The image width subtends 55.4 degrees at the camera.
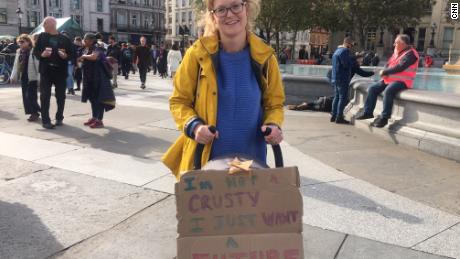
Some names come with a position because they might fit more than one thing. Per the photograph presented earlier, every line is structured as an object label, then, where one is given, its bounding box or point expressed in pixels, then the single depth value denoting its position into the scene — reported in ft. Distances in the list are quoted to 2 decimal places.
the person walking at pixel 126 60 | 68.95
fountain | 20.83
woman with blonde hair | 7.75
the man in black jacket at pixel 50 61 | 25.32
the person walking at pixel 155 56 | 83.64
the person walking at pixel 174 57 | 54.43
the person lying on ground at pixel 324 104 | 36.60
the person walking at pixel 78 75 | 47.19
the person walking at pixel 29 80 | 27.91
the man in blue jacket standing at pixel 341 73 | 30.32
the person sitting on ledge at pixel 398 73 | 25.32
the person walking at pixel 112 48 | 61.08
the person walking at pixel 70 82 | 43.27
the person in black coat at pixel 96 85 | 26.55
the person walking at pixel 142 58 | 51.68
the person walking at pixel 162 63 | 75.16
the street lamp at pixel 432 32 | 188.12
